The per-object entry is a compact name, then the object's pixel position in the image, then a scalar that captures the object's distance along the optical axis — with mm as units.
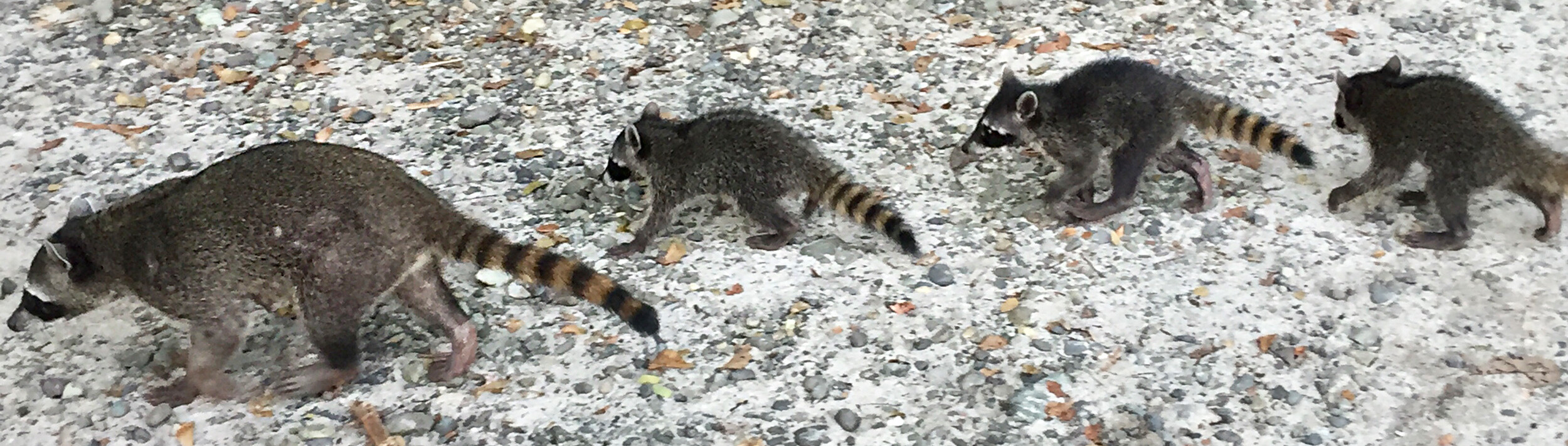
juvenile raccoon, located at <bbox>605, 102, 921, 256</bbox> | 4438
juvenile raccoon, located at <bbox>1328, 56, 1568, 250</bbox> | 4207
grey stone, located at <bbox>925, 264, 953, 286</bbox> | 4398
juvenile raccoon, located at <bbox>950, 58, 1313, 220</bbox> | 4453
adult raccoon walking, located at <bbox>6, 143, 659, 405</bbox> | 3598
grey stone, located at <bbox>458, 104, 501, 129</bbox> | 5285
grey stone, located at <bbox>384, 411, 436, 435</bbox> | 3809
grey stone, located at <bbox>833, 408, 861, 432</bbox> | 3826
